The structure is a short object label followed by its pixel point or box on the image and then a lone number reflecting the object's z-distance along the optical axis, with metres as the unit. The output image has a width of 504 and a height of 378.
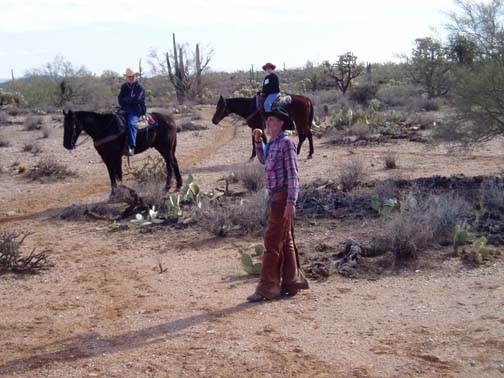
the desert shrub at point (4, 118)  30.61
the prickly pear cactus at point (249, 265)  7.62
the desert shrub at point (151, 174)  13.66
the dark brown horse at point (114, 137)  12.32
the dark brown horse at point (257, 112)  16.66
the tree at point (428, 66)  34.50
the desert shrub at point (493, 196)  9.70
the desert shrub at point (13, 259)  8.15
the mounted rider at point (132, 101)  12.70
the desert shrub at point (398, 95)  32.27
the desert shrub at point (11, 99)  42.53
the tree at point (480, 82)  11.86
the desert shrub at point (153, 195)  11.56
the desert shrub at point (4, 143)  21.69
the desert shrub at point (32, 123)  27.55
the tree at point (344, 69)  41.44
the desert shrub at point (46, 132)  24.55
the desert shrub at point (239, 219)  9.66
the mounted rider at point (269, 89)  15.46
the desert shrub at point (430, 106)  28.11
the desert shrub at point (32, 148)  20.16
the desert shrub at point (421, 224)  7.91
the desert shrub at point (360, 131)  20.09
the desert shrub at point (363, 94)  35.10
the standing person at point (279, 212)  6.45
